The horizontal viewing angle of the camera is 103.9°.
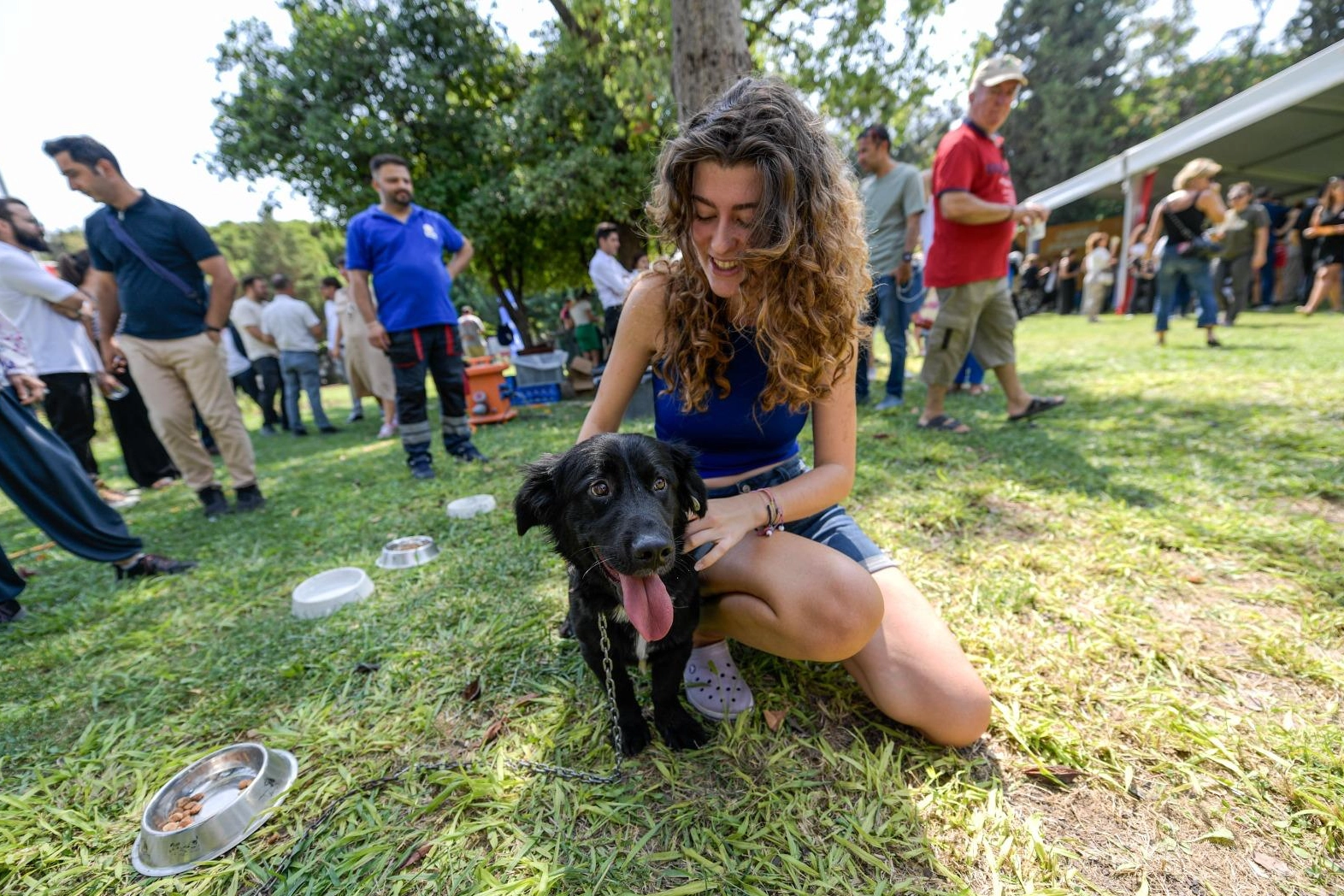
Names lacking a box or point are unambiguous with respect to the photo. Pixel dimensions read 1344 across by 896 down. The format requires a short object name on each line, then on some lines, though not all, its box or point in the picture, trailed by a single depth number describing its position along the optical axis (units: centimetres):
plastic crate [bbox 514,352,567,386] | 863
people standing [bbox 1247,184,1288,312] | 1303
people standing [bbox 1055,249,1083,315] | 1767
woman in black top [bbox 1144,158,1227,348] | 720
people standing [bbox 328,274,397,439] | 759
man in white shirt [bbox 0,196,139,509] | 400
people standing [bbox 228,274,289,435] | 791
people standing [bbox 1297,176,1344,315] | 973
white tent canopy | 945
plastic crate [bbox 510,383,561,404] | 878
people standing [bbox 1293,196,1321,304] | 1236
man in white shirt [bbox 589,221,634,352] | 669
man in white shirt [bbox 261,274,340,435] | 775
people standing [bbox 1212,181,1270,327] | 845
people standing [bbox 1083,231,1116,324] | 1410
